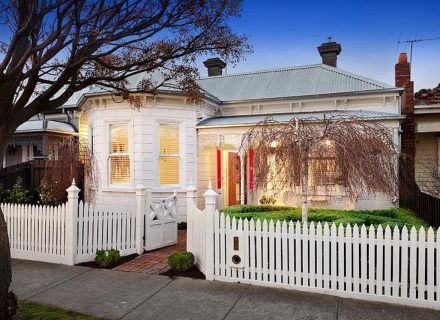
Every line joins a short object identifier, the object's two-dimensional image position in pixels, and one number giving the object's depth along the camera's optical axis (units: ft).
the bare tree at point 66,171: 35.35
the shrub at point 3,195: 34.32
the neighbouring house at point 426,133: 40.40
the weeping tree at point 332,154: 20.29
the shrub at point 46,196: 34.86
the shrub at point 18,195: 33.32
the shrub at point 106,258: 22.24
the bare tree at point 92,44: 14.19
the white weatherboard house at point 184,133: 36.50
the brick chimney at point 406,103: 41.06
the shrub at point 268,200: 37.05
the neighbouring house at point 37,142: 40.78
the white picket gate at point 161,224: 26.11
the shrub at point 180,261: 20.90
